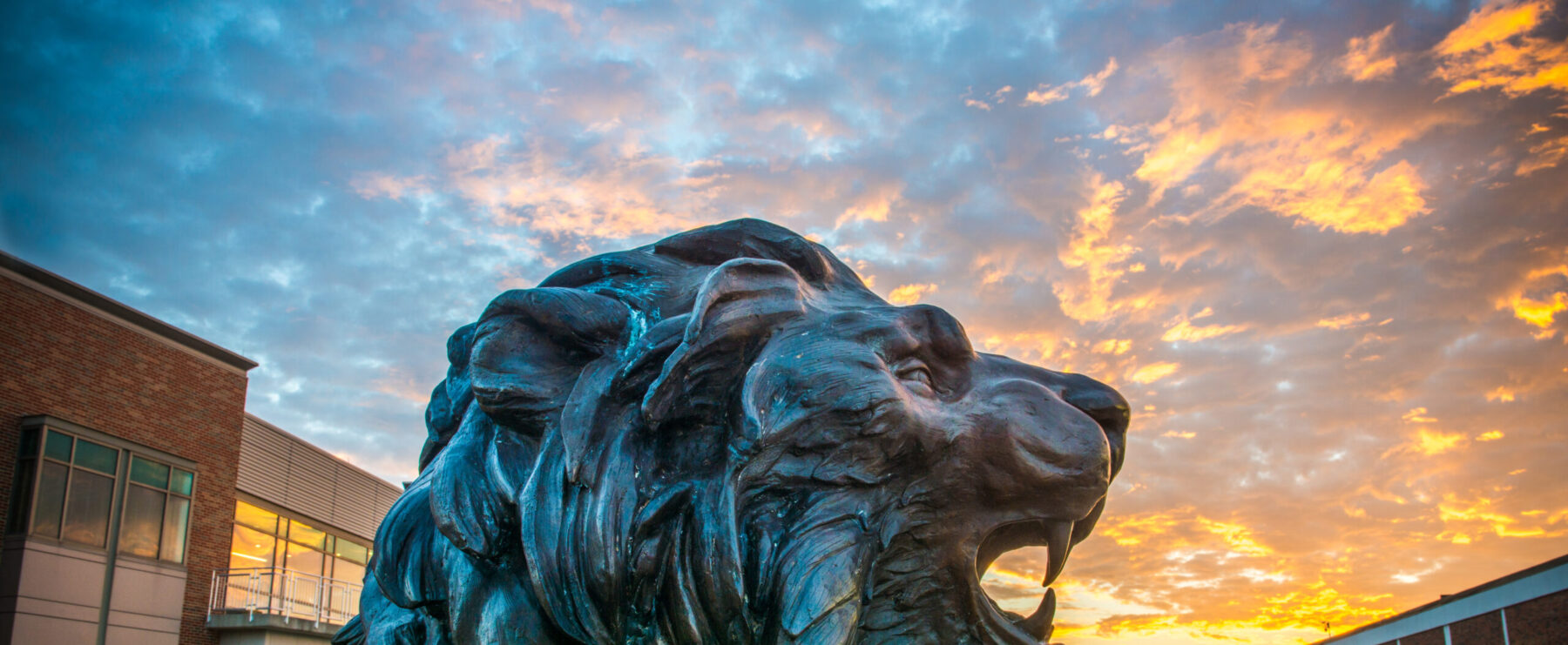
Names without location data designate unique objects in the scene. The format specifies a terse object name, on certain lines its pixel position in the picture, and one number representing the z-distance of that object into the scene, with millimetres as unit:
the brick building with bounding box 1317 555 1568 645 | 20484
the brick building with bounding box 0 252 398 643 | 18000
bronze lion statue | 2541
